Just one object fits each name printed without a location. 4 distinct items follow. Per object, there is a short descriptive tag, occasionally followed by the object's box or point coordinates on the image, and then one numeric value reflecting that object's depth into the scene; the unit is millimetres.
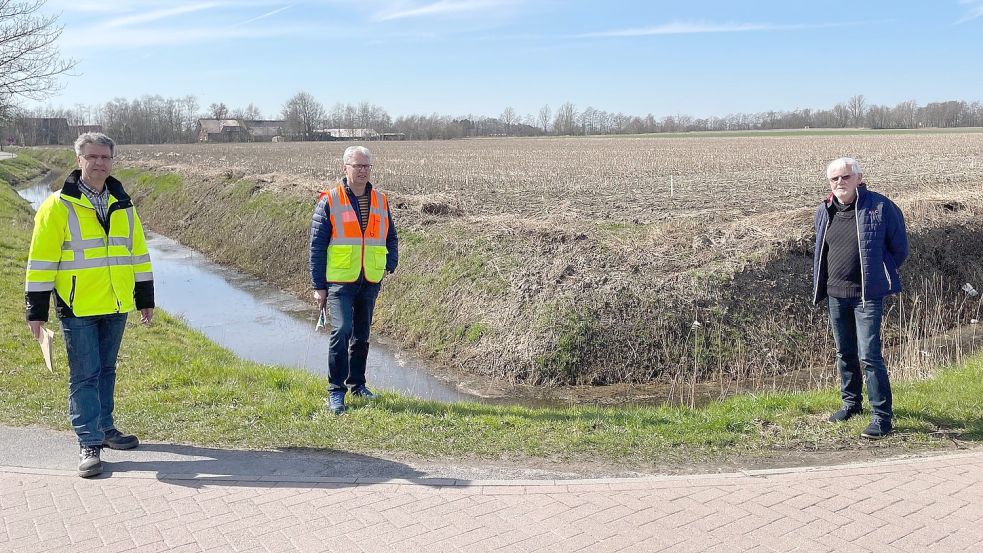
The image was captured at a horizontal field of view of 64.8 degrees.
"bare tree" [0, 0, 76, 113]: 19406
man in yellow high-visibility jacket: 5172
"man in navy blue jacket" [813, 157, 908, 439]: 5930
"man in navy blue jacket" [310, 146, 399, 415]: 6777
